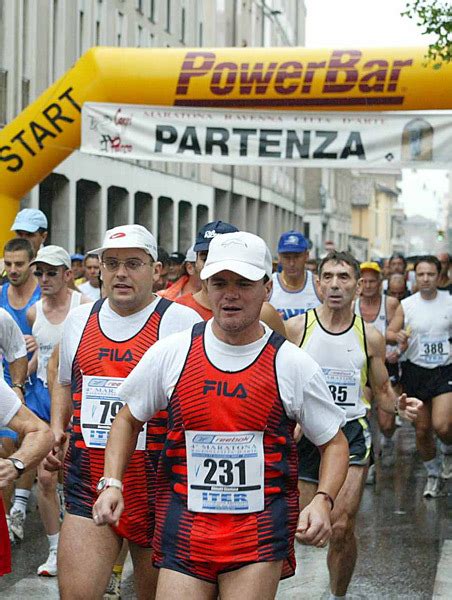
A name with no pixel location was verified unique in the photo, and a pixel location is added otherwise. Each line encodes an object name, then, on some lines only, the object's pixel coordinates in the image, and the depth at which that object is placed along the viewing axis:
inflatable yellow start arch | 25.33
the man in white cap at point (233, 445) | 9.07
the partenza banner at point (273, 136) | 25.66
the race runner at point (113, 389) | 10.99
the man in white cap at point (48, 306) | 17.12
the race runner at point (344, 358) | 14.27
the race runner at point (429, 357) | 22.11
